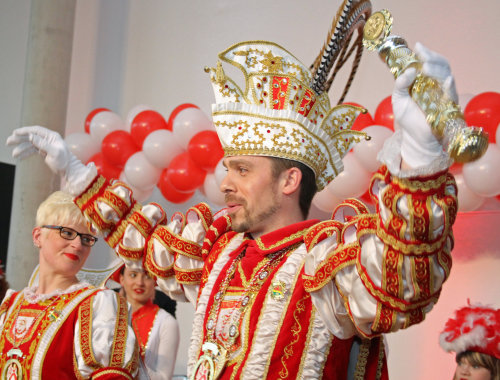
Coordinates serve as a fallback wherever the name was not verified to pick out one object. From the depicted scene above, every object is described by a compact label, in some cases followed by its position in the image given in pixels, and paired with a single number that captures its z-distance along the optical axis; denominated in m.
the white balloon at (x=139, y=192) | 6.00
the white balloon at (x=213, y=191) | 5.27
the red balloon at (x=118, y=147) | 6.08
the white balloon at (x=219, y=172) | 5.07
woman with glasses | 2.70
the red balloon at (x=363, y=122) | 4.72
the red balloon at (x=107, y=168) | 6.20
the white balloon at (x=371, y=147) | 4.49
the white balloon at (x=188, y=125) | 5.55
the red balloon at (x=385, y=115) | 4.64
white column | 6.42
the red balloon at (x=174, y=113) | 5.88
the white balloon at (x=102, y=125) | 6.34
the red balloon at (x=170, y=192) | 5.80
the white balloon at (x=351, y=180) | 4.61
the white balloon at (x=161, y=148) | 5.66
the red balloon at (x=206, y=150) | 5.23
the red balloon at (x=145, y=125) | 5.98
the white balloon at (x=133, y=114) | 6.30
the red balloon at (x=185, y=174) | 5.46
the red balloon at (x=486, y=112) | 4.11
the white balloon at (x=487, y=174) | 4.02
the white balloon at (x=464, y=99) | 4.40
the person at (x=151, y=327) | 4.52
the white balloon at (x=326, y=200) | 4.82
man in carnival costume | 1.57
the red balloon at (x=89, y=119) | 6.53
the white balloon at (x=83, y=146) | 6.29
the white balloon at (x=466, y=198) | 4.24
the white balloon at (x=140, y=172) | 5.79
